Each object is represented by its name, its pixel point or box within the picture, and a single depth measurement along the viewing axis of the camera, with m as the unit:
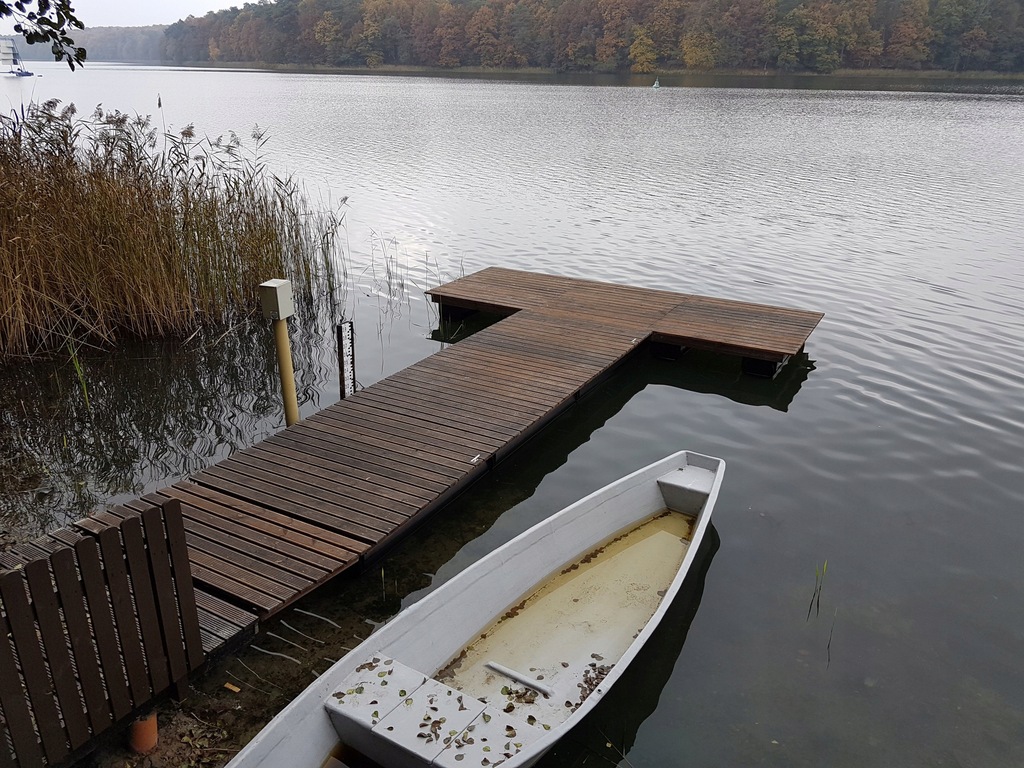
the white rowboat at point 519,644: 2.59
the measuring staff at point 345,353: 5.65
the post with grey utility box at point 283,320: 4.88
